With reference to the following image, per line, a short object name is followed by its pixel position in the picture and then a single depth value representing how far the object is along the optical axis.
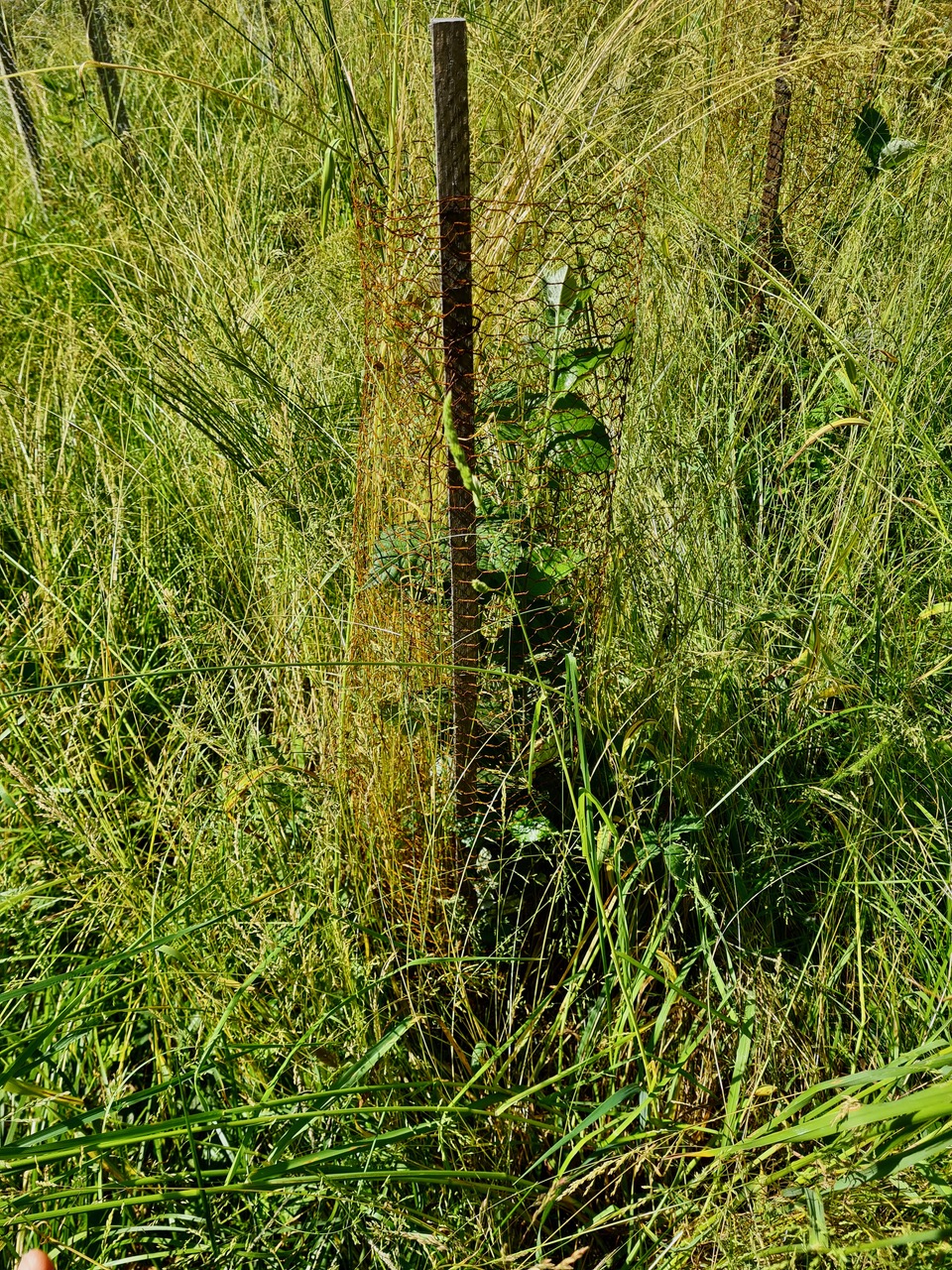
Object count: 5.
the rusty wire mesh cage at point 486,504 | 1.37
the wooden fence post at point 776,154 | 2.31
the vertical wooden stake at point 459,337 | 1.11
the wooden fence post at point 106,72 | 3.04
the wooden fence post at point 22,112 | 3.08
